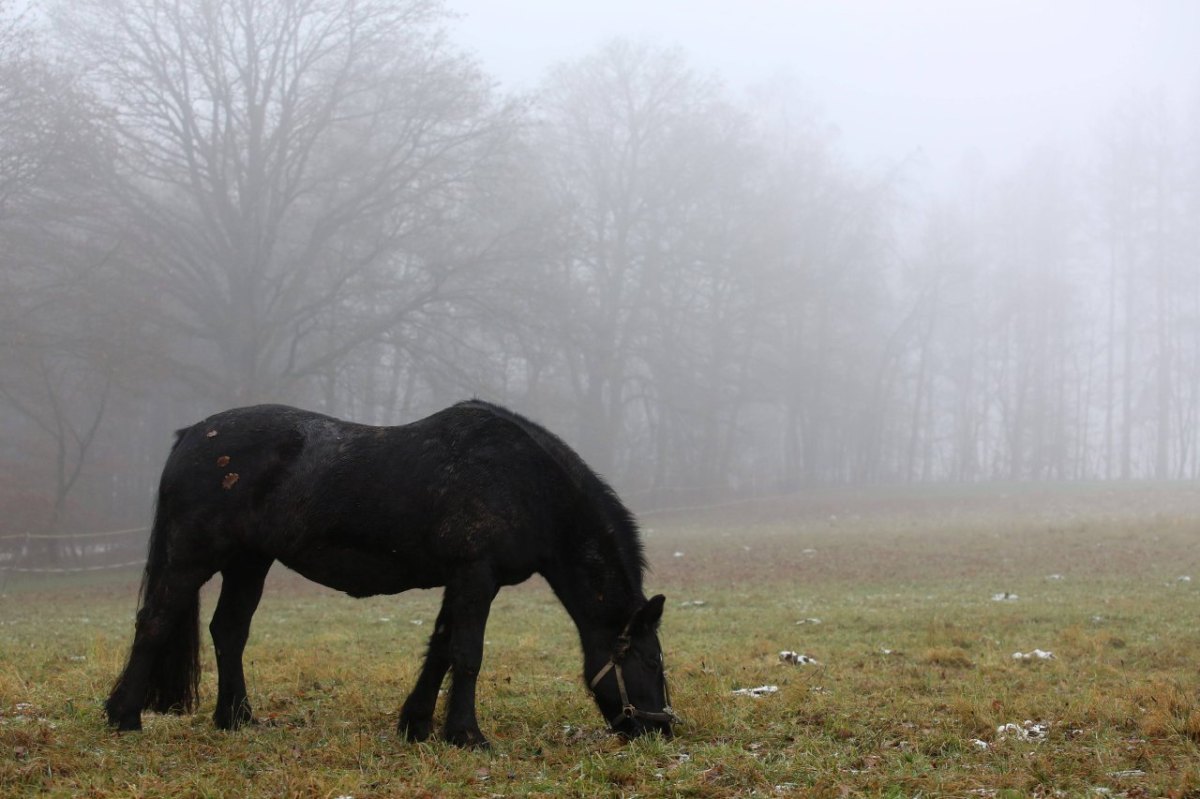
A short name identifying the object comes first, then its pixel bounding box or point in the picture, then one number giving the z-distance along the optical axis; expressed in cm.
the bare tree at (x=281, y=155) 3117
